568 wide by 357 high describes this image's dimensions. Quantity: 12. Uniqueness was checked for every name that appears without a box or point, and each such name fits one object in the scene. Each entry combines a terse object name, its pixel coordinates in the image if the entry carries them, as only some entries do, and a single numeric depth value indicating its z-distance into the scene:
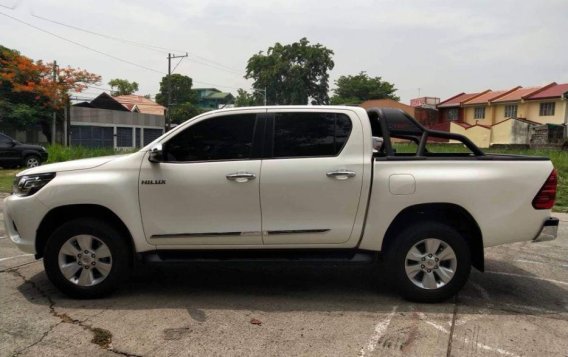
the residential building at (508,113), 46.31
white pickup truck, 4.66
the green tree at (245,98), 68.88
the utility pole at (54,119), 34.94
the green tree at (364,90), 79.56
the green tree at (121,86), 85.75
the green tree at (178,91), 82.44
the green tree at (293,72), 64.75
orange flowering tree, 32.31
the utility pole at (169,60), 50.94
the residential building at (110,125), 40.72
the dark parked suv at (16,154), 19.41
